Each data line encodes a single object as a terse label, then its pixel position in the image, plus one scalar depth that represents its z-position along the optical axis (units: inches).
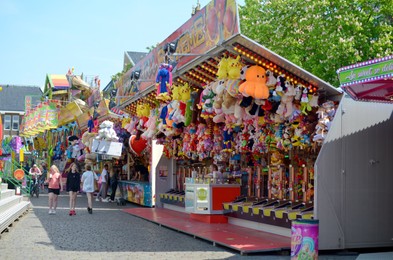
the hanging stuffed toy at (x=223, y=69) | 489.1
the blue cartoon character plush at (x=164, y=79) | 579.5
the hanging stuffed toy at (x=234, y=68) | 481.1
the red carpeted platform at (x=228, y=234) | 430.0
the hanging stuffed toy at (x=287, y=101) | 466.3
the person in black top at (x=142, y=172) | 972.6
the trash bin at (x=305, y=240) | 321.1
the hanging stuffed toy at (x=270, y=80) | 471.2
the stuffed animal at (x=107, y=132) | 900.0
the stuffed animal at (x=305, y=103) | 458.9
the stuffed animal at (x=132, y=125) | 855.7
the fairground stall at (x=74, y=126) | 915.4
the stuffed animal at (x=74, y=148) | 1318.9
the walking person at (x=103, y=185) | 984.3
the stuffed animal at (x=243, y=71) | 480.0
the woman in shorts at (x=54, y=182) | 714.8
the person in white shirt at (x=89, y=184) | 736.3
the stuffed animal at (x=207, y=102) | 541.0
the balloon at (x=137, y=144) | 873.5
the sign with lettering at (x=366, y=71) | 294.8
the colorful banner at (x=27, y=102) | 2137.4
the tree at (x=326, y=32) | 977.5
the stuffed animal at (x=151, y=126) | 745.6
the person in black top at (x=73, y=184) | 714.8
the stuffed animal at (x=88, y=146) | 1096.8
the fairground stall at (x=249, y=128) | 423.5
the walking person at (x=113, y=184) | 993.5
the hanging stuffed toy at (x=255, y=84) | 467.2
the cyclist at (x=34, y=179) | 1138.7
